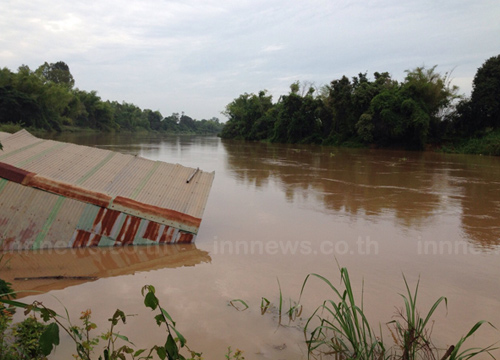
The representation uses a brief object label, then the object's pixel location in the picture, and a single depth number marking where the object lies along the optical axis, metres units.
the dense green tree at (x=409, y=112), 26.16
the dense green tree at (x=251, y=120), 44.41
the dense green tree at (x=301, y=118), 35.59
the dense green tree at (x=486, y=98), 25.31
